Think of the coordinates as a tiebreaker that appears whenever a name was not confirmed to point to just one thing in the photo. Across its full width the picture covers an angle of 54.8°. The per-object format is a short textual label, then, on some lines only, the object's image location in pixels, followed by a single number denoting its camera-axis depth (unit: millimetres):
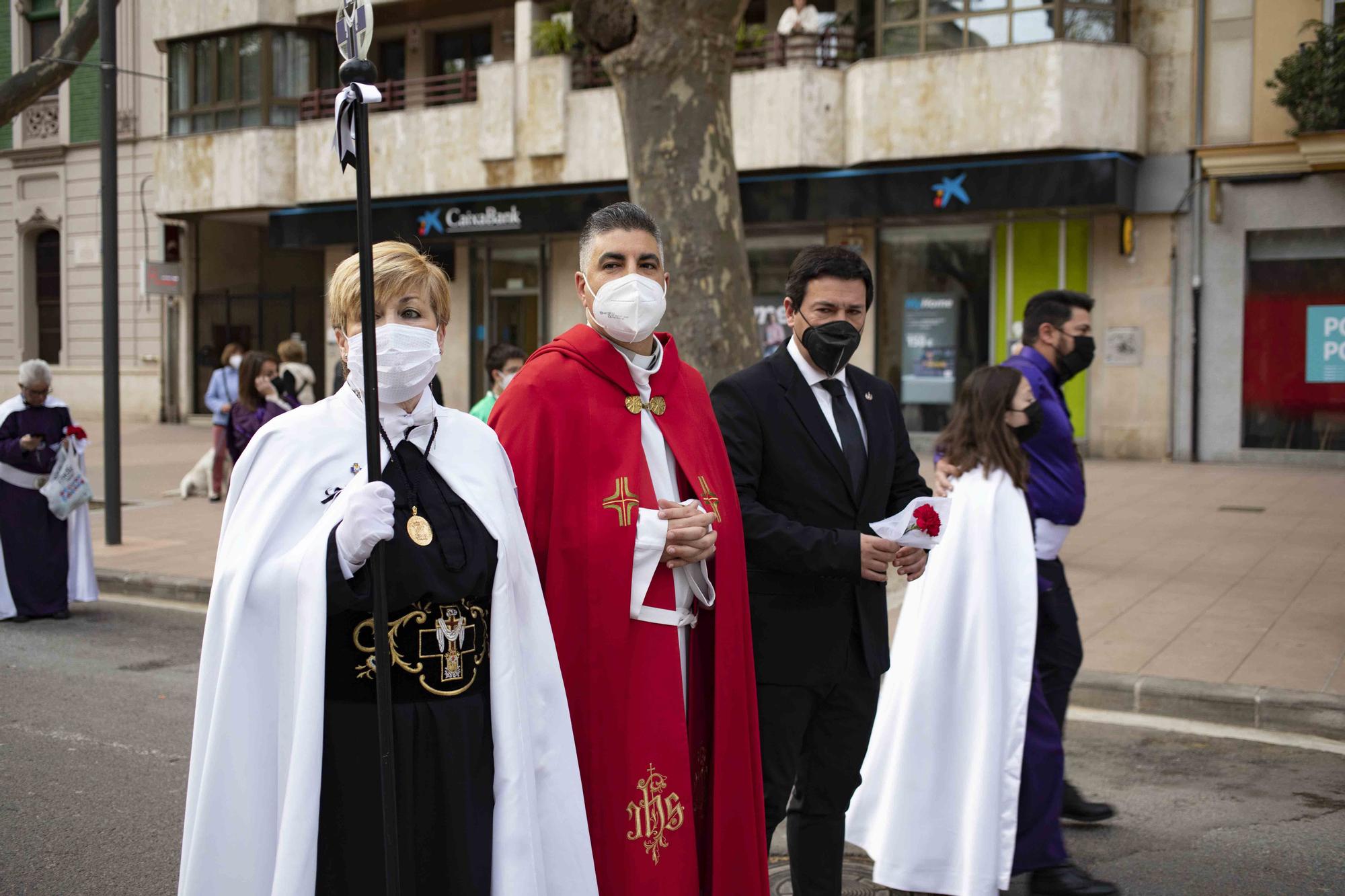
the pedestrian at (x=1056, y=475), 4777
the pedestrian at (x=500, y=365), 9109
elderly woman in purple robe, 9086
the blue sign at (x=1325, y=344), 18000
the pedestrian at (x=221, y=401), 15523
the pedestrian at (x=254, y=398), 13422
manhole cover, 4457
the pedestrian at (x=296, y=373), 14656
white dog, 15773
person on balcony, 20156
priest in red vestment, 3121
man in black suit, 3691
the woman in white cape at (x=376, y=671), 2570
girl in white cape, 4172
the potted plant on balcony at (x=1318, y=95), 16906
